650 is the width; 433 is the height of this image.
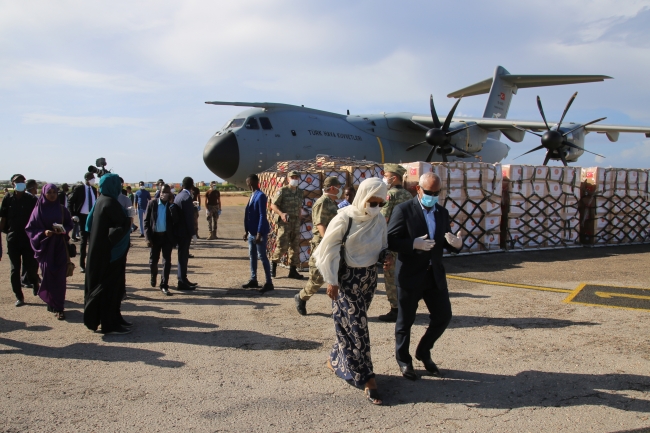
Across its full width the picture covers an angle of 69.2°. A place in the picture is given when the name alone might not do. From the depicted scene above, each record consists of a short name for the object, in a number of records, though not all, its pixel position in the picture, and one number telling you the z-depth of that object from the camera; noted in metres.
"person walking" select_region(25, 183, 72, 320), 6.28
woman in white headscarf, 3.95
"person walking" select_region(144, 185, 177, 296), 7.93
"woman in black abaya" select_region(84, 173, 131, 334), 5.61
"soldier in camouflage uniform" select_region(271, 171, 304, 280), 8.57
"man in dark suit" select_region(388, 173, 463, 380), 4.26
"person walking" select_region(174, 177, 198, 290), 7.99
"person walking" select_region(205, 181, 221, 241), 15.50
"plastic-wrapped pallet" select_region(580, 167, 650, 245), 13.57
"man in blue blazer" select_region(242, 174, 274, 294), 7.84
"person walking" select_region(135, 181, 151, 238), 15.45
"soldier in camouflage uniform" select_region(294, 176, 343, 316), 5.62
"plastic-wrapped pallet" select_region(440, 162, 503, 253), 11.59
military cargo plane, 14.90
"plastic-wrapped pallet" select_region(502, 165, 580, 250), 12.51
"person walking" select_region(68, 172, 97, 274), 9.90
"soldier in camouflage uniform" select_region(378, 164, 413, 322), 6.34
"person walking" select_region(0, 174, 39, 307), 7.09
